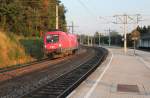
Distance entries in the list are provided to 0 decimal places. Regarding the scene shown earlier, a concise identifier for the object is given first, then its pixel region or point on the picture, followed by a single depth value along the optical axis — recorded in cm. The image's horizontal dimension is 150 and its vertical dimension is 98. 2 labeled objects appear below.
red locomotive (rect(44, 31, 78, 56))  3712
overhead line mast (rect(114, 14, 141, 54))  5655
